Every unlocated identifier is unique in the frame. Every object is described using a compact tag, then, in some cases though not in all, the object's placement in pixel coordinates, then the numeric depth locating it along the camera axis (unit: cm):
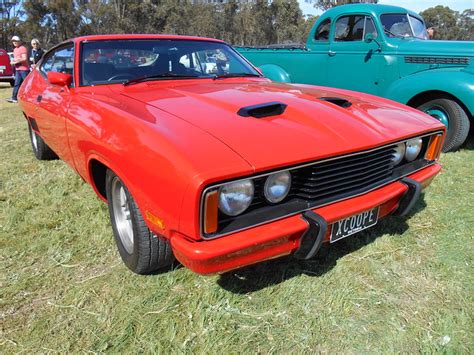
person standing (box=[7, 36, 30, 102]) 957
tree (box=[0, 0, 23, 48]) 4047
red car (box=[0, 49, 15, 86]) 1377
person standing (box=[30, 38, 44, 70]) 1007
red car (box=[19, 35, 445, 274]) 169
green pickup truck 484
